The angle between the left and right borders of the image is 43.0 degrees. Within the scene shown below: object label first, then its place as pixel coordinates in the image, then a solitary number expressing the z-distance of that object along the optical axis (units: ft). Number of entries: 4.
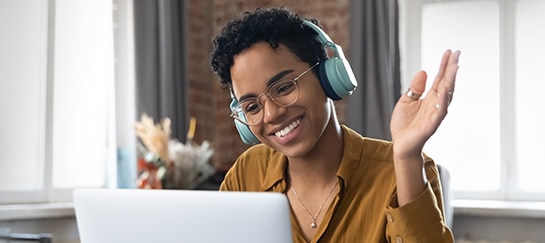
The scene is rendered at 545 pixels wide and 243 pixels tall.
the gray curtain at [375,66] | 11.28
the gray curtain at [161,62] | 11.90
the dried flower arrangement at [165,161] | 11.18
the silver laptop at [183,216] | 2.86
